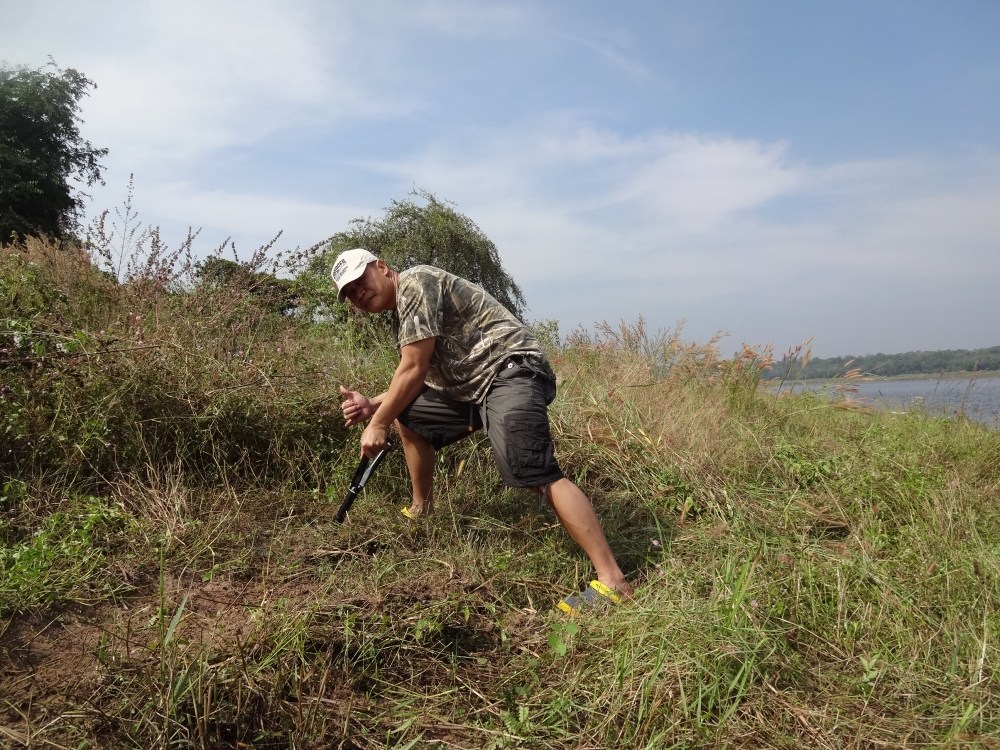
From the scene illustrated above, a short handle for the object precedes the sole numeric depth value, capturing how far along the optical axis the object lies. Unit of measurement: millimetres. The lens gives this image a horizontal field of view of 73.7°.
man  2908
